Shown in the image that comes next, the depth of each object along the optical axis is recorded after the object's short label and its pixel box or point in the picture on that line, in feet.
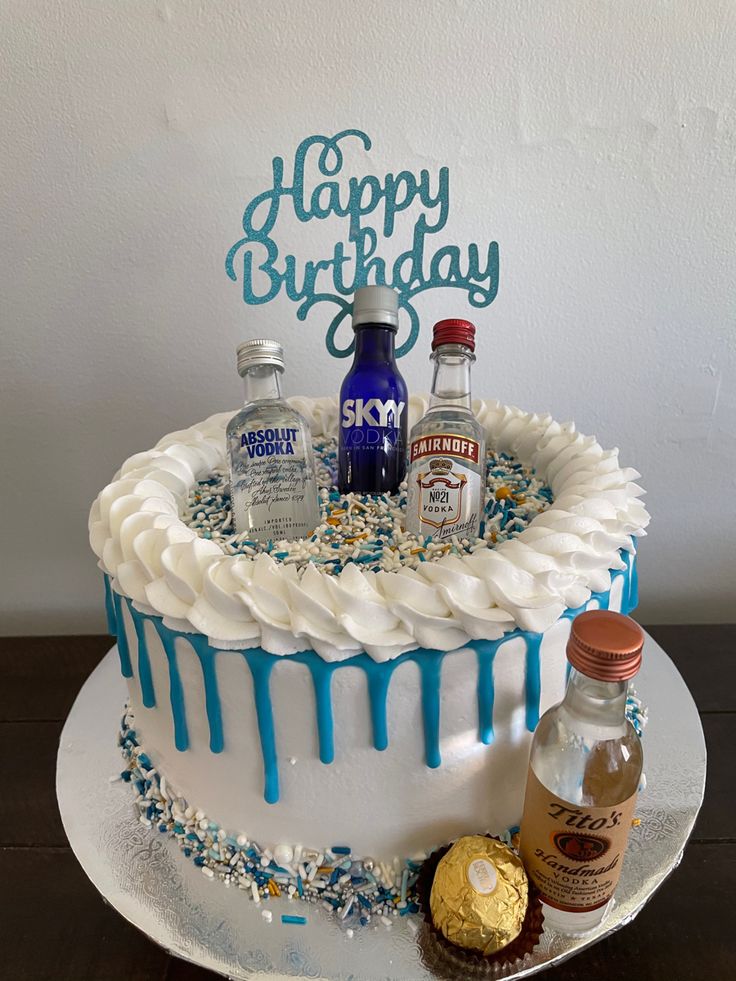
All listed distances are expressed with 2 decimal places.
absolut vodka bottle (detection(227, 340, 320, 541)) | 1.04
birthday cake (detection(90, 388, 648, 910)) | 0.82
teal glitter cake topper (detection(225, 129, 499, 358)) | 1.31
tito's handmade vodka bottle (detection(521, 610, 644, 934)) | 0.79
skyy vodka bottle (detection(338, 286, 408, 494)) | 1.12
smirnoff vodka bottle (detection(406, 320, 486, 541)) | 0.98
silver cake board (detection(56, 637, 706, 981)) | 0.84
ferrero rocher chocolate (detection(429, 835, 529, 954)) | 0.81
